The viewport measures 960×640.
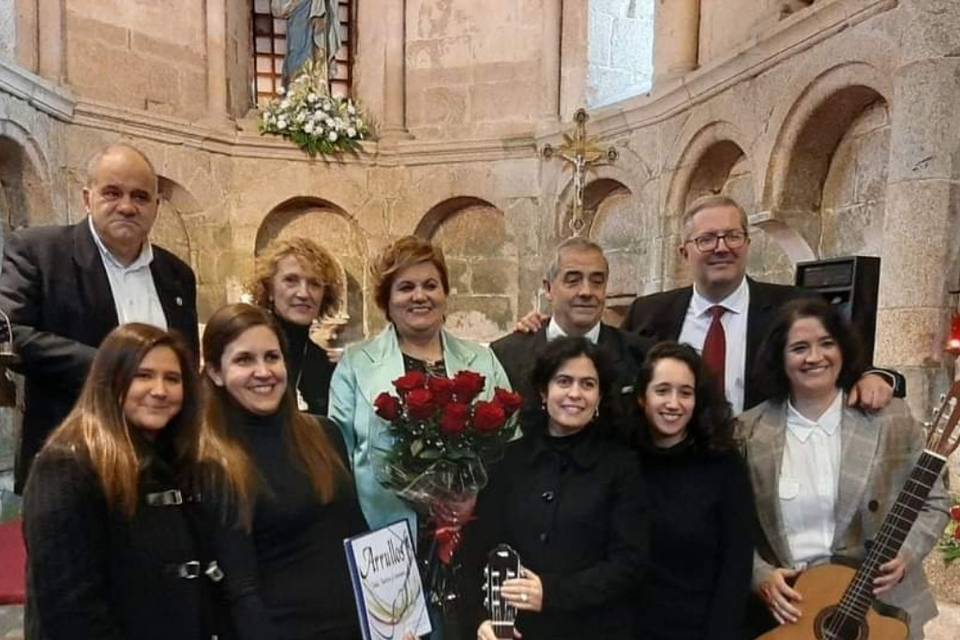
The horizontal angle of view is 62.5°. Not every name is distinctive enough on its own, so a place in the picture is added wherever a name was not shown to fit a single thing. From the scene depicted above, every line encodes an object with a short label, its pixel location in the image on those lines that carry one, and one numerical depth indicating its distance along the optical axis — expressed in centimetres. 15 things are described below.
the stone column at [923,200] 328
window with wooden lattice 733
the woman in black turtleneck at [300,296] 249
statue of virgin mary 689
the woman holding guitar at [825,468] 182
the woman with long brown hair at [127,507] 141
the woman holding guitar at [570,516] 176
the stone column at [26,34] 559
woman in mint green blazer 194
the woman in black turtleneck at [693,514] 180
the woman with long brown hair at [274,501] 163
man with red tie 226
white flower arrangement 665
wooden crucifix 599
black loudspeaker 284
